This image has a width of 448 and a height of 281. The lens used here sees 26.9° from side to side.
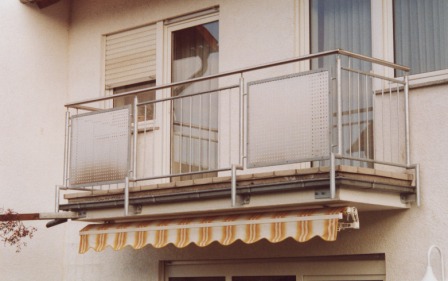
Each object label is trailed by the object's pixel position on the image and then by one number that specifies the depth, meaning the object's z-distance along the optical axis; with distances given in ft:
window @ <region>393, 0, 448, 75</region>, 33.24
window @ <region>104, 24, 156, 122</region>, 43.37
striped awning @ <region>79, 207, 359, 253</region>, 30.30
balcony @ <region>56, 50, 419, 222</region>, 30.45
